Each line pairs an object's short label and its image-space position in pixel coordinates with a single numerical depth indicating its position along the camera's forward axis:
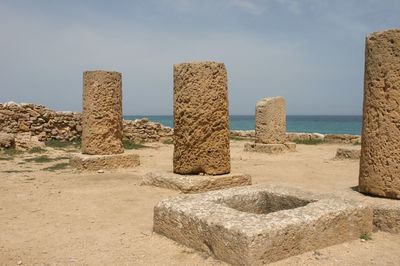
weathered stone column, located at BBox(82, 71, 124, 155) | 9.72
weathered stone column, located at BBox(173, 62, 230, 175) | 6.68
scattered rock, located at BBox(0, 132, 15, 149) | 12.75
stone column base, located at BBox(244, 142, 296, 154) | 13.75
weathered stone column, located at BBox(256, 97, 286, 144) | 14.09
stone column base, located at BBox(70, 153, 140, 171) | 9.32
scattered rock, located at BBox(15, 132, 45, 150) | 13.25
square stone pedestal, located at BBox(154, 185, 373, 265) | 3.35
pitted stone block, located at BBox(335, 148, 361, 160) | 11.74
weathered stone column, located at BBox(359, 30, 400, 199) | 4.72
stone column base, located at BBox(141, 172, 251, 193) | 6.38
